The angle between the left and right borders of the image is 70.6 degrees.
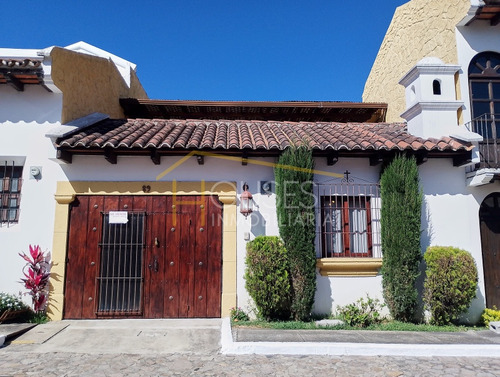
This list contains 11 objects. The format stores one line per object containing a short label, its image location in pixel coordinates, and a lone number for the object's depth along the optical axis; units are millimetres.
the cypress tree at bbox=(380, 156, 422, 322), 6988
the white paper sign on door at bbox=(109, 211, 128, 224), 7348
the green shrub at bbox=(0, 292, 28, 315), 6703
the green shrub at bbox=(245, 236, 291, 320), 6691
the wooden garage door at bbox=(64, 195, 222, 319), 7199
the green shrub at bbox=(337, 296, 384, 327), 6820
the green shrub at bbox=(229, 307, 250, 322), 7055
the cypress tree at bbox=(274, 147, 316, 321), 6910
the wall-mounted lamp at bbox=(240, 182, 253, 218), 7328
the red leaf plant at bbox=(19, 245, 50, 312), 6848
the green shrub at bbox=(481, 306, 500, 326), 7070
